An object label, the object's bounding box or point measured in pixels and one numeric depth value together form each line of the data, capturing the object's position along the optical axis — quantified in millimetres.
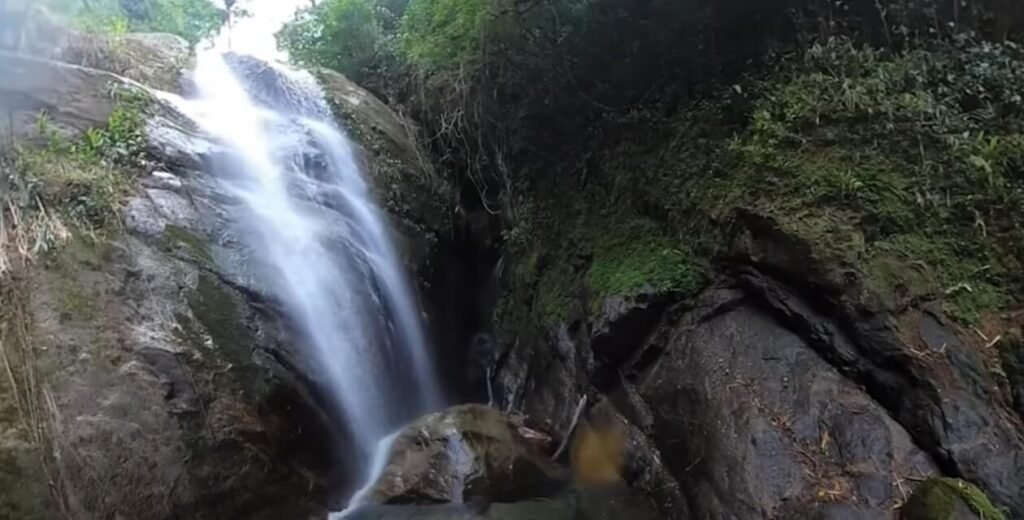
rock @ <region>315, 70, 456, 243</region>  8163
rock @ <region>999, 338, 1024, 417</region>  3936
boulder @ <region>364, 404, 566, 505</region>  5098
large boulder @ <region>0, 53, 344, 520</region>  3730
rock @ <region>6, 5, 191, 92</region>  5262
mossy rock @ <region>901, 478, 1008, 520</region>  3285
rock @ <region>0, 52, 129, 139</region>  5355
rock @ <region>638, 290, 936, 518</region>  3752
